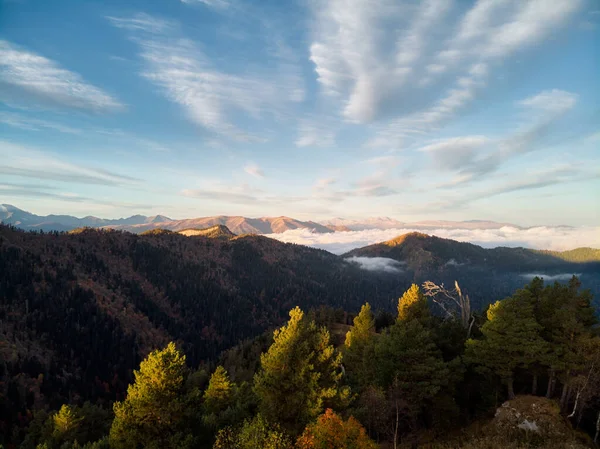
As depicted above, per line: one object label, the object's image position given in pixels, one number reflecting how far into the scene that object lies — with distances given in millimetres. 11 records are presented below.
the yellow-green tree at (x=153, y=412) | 22188
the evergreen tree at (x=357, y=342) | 47134
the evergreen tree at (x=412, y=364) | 30312
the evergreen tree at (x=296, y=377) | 22844
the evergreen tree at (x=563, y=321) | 29219
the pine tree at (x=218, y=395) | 36844
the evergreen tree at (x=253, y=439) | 17250
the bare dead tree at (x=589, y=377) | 27078
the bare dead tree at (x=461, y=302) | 42428
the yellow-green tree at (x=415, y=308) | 37969
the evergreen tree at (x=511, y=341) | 30109
